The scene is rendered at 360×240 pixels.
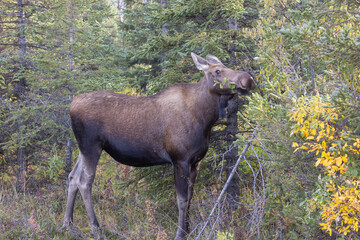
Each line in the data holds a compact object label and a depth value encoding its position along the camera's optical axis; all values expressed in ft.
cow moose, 38.40
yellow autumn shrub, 20.75
